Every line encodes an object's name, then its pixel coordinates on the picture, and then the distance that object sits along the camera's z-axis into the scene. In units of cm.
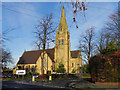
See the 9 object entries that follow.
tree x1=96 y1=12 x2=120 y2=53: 1652
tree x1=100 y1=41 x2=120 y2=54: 1474
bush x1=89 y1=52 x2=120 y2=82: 1201
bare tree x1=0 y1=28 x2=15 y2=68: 3855
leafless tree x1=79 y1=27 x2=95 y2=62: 2853
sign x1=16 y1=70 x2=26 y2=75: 2340
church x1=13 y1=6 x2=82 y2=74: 4656
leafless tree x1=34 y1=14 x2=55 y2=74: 2414
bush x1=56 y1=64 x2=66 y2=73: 3926
